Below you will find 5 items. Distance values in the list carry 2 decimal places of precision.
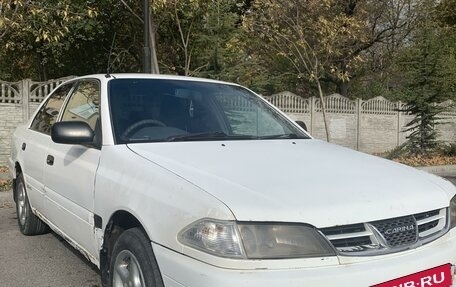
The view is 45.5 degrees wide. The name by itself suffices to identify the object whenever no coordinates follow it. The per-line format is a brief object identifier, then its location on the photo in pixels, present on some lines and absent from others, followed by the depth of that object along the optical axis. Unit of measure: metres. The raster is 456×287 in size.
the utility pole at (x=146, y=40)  10.57
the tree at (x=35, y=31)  9.80
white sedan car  2.57
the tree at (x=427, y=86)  14.67
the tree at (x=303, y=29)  14.85
